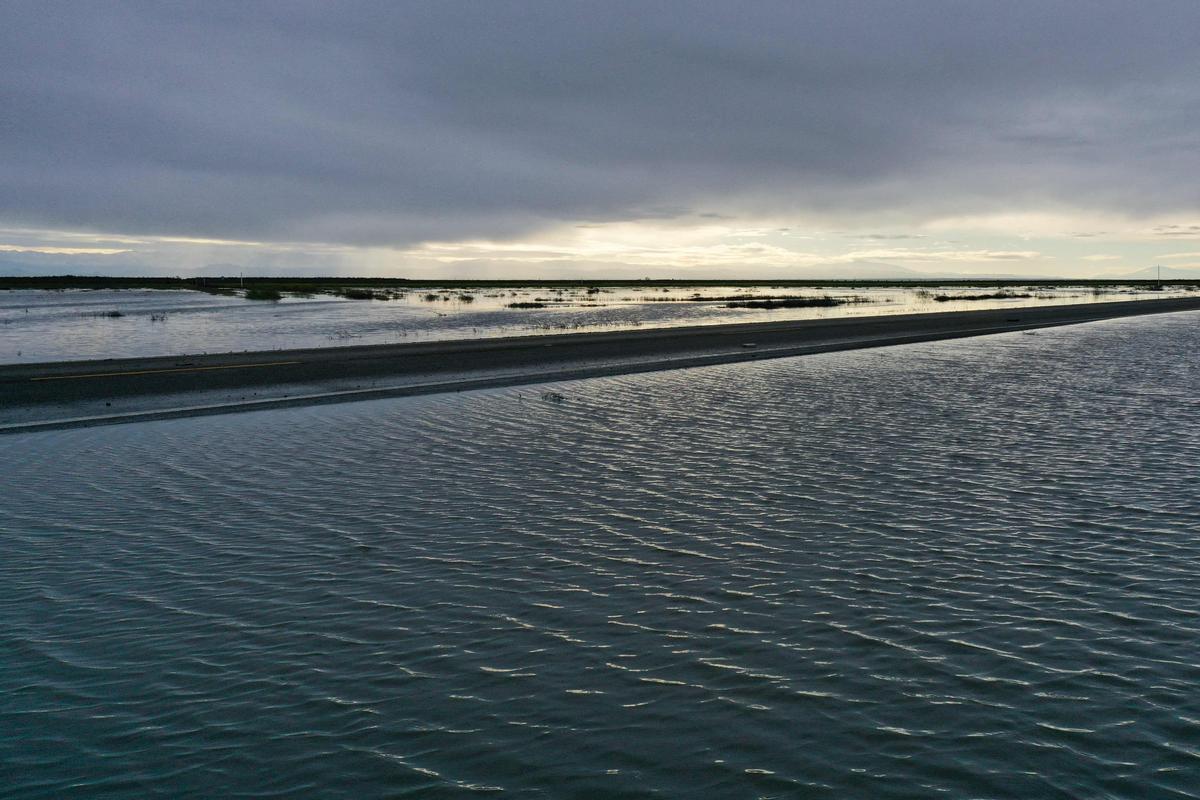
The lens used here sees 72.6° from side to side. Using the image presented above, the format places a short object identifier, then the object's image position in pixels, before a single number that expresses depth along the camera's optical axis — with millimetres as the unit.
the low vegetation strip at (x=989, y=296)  124150
